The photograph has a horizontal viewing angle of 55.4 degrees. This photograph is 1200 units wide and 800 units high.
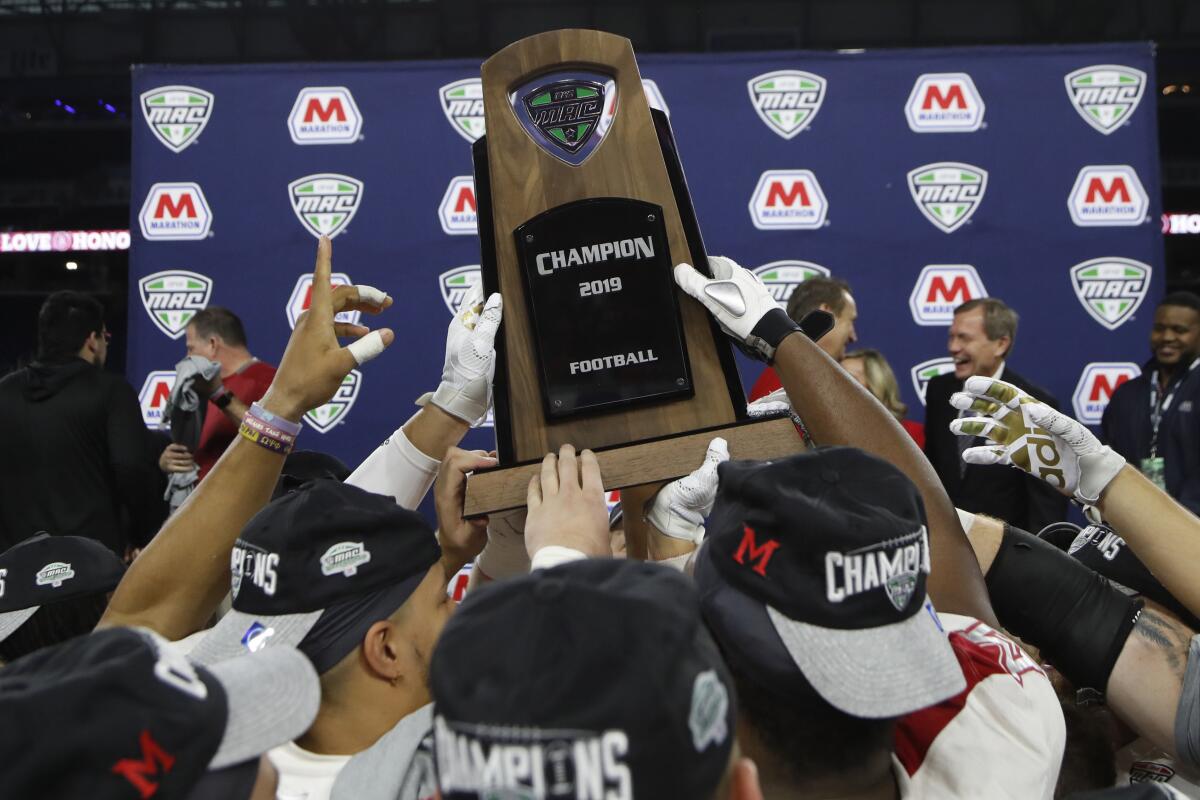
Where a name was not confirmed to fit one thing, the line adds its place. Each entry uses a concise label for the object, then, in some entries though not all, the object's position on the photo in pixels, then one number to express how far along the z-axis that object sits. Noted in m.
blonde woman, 3.95
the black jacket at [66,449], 3.74
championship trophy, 1.89
